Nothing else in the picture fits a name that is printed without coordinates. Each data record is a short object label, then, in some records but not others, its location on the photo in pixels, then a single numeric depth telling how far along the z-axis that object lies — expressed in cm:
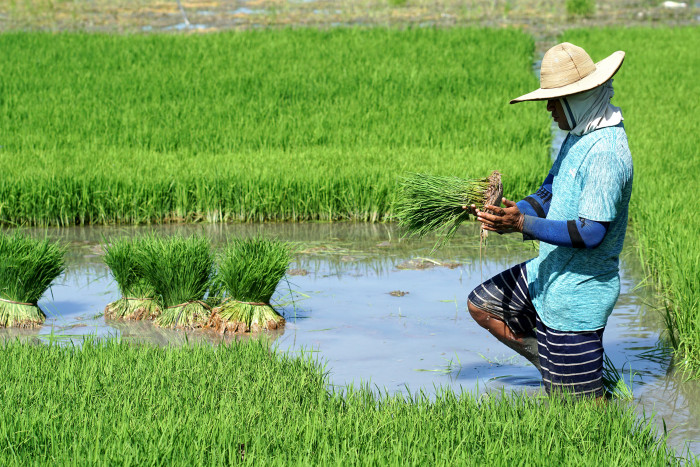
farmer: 654
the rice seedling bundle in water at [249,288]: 1025
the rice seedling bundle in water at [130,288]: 1074
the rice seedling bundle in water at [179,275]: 1048
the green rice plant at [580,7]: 4272
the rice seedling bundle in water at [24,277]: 1037
